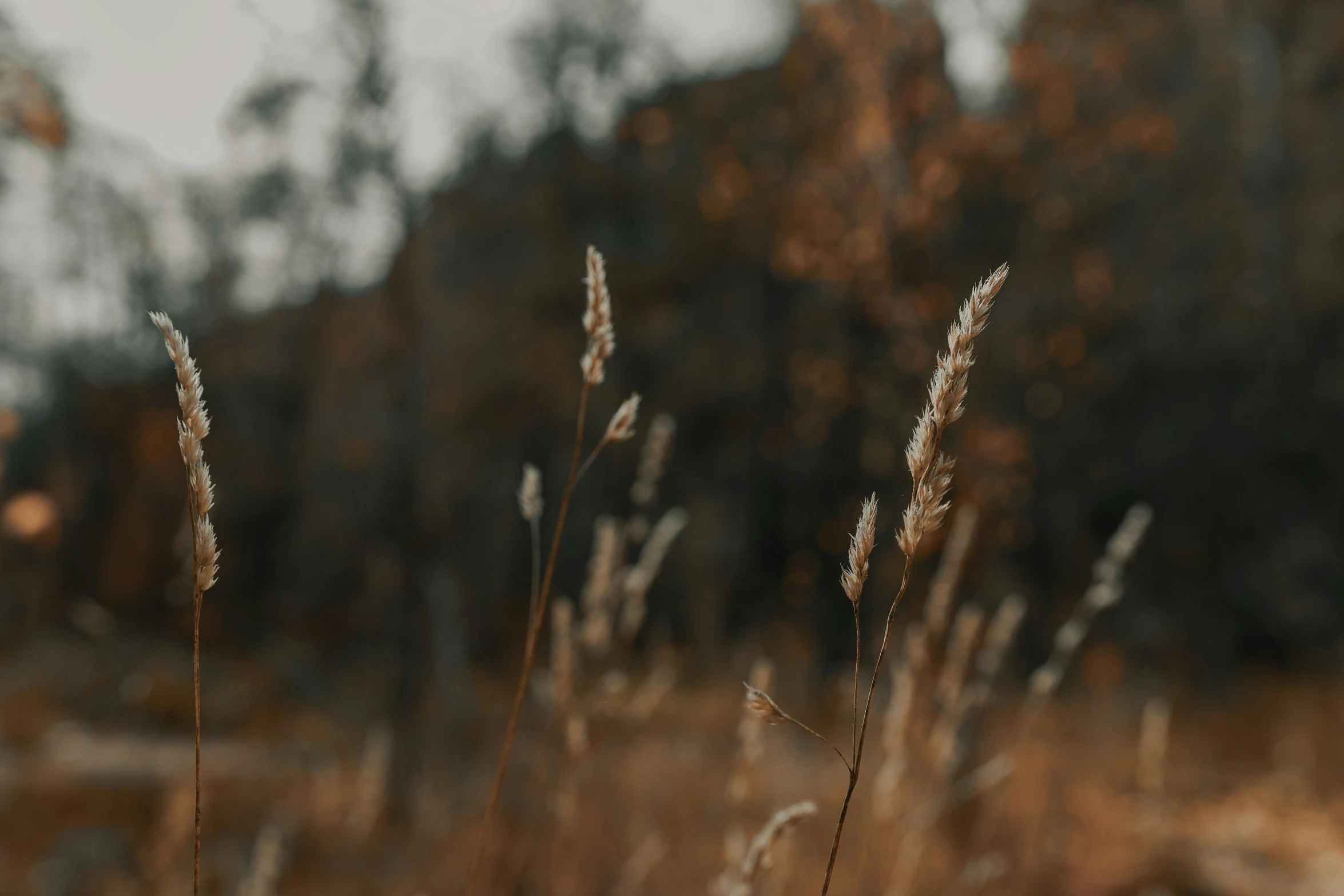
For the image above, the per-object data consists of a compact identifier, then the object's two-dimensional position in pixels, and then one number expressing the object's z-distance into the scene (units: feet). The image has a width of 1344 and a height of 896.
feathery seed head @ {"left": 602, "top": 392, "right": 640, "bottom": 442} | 2.71
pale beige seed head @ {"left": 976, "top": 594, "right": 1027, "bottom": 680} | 5.17
